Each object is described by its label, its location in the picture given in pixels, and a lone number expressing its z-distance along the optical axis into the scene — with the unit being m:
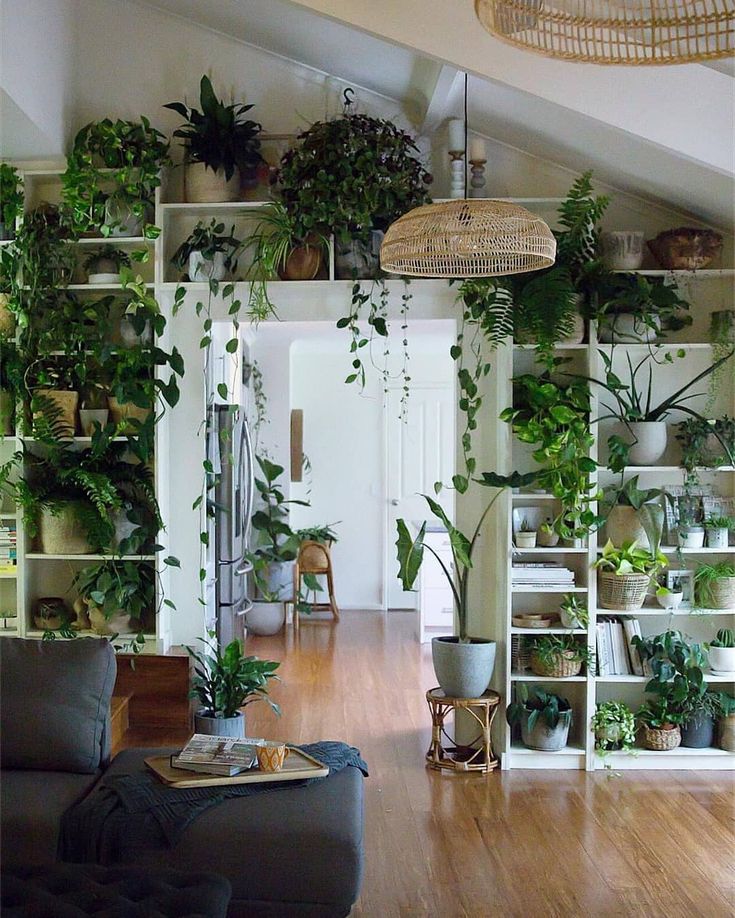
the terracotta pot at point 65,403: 4.74
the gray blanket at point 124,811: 2.90
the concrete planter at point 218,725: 4.42
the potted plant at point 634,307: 4.57
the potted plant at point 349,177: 4.55
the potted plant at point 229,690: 4.45
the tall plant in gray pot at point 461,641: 4.58
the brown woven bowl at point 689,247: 4.61
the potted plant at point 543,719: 4.62
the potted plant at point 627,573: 4.64
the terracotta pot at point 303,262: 4.80
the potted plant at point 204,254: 4.79
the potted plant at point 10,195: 4.72
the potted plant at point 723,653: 4.69
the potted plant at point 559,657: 4.64
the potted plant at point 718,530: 4.72
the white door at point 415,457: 9.13
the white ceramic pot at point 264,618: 7.95
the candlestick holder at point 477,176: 4.80
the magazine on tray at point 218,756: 3.15
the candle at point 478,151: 4.77
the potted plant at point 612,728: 4.64
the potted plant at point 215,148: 4.70
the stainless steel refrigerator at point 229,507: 5.22
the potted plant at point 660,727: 4.66
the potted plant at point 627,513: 4.70
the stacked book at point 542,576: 4.69
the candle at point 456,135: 4.75
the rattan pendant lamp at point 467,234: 3.55
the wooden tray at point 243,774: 3.07
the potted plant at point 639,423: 4.61
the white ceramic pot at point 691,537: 4.71
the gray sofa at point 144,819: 2.85
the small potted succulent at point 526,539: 4.68
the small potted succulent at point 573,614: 4.68
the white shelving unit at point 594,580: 4.68
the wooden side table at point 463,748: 4.59
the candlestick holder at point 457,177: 4.76
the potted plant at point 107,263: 4.86
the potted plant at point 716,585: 4.69
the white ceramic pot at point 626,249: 4.68
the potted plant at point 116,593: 4.71
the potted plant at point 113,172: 4.67
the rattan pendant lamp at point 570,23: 1.93
